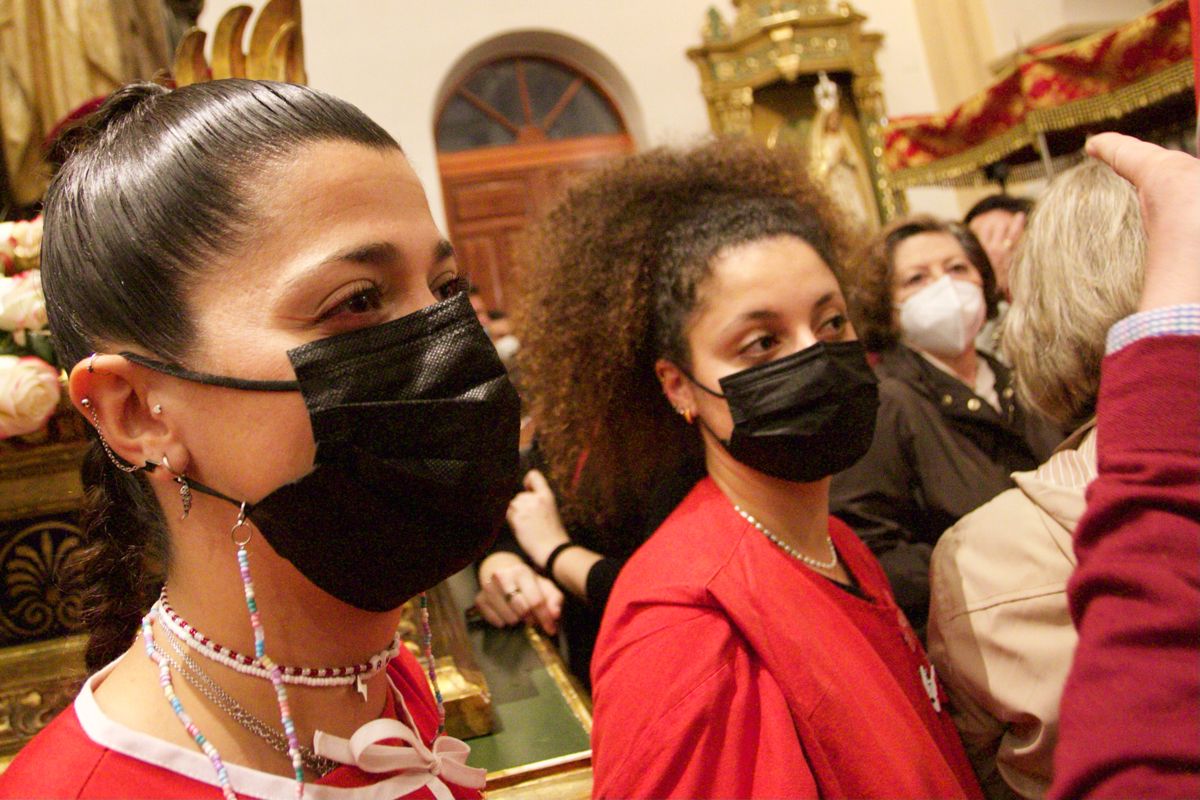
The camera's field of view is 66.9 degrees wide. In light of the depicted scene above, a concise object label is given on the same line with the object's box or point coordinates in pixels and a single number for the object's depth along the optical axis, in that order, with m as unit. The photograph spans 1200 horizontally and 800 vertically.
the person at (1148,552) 0.74
